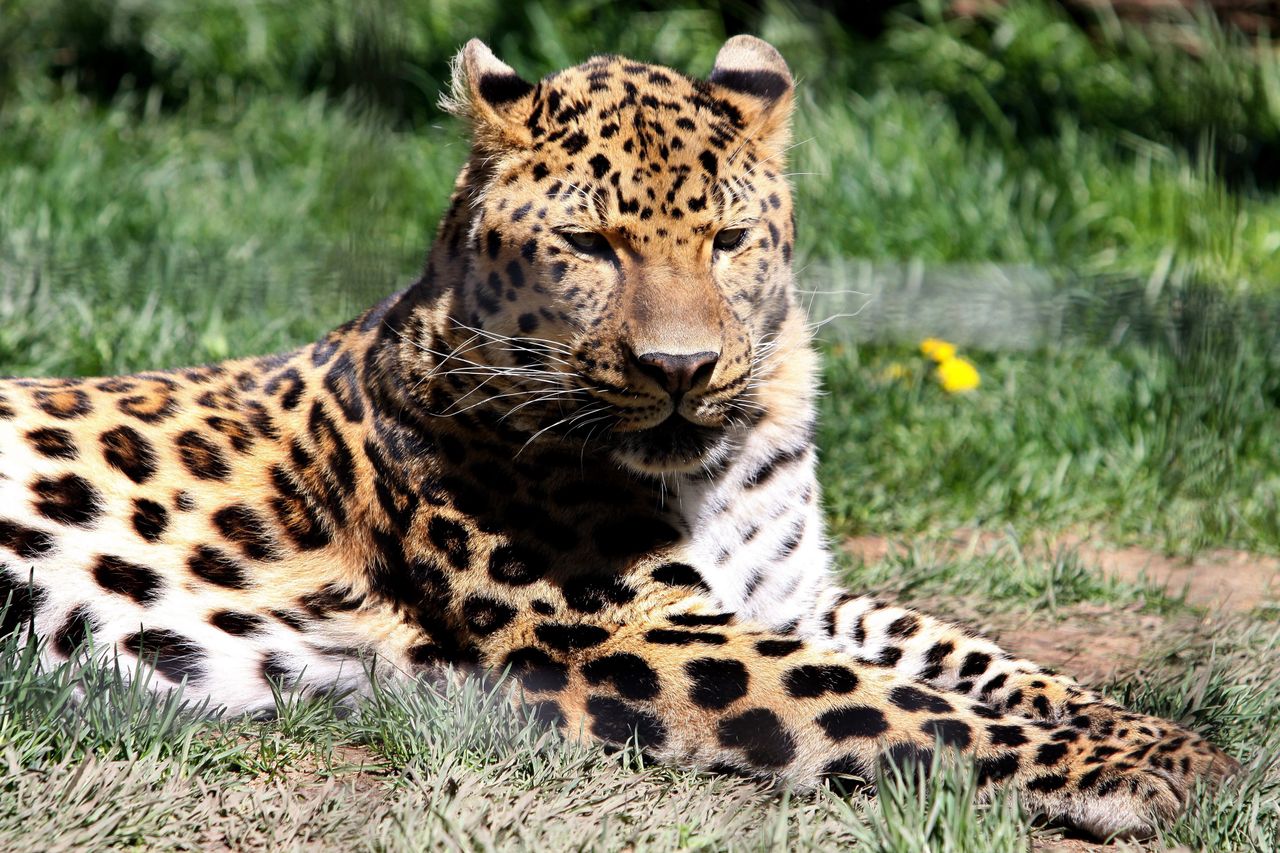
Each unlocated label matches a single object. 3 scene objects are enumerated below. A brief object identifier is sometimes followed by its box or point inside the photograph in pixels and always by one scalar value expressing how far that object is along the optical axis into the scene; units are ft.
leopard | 22.20
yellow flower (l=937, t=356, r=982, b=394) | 40.09
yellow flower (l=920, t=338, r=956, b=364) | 40.91
